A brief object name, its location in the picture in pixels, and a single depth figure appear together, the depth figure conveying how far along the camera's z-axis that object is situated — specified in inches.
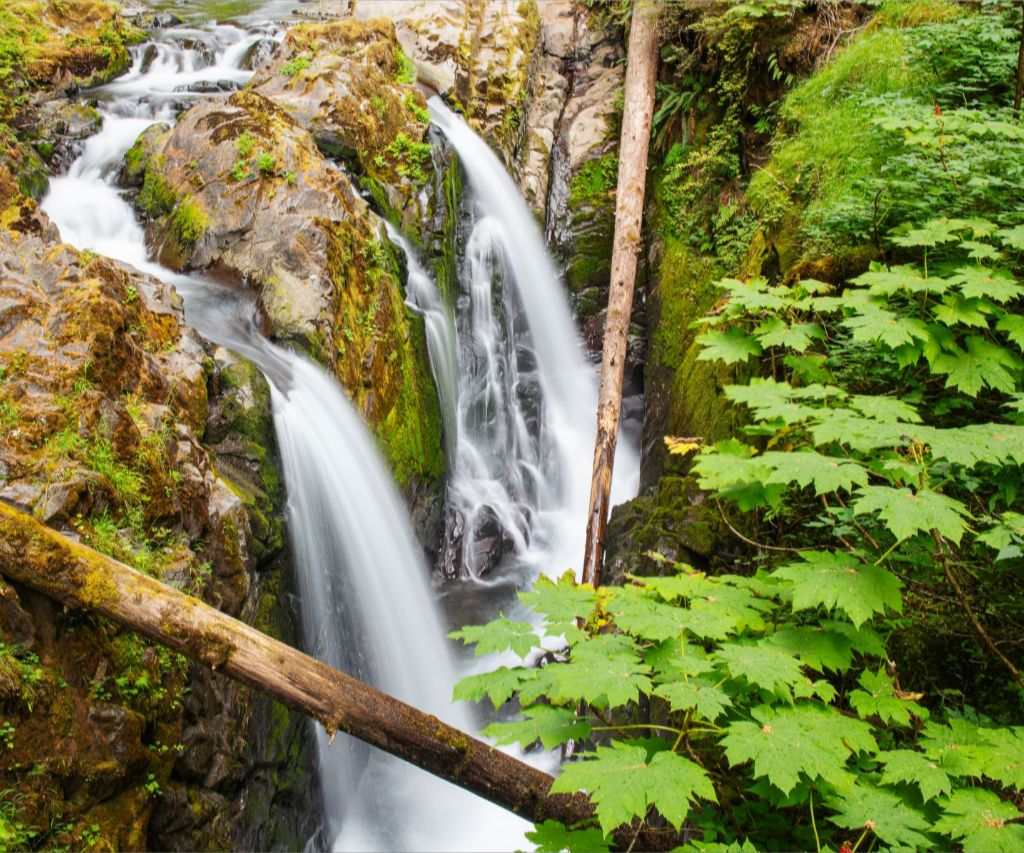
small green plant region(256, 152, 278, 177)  255.9
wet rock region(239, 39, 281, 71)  364.4
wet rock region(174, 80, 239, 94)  332.1
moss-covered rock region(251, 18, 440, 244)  300.7
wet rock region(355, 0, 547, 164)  421.1
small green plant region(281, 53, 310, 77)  315.9
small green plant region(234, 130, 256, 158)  260.5
